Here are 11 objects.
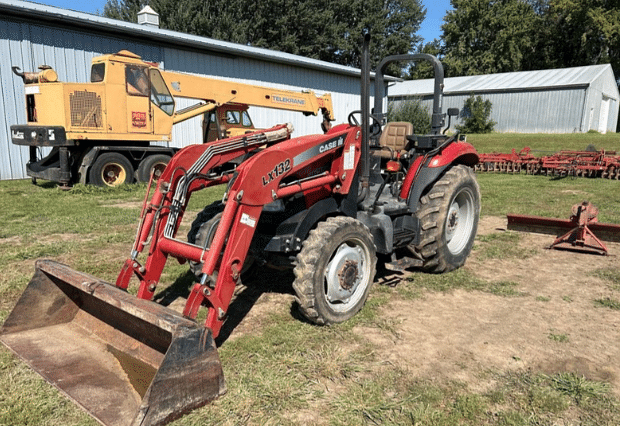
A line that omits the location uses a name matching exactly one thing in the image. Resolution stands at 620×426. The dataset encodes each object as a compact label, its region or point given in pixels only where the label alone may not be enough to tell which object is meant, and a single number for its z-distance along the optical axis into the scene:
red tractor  2.77
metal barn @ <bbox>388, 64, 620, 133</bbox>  28.91
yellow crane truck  10.59
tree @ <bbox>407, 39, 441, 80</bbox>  46.12
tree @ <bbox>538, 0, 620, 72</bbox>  40.16
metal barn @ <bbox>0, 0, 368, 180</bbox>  12.78
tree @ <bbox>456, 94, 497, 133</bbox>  30.97
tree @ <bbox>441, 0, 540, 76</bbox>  45.22
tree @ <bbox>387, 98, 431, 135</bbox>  26.88
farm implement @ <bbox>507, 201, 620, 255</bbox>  6.15
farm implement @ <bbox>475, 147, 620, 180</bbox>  13.66
